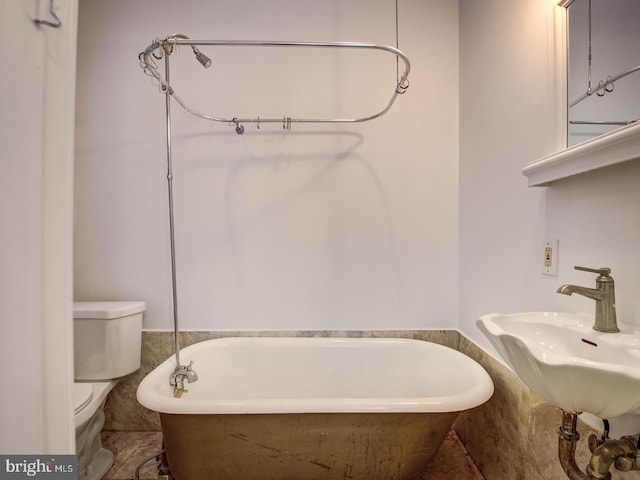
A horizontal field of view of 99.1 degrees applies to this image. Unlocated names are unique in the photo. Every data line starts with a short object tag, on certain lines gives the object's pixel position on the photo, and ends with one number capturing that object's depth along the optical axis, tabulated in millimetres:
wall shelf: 622
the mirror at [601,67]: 711
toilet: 1274
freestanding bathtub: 923
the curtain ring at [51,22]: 454
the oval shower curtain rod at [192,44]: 1056
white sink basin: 527
